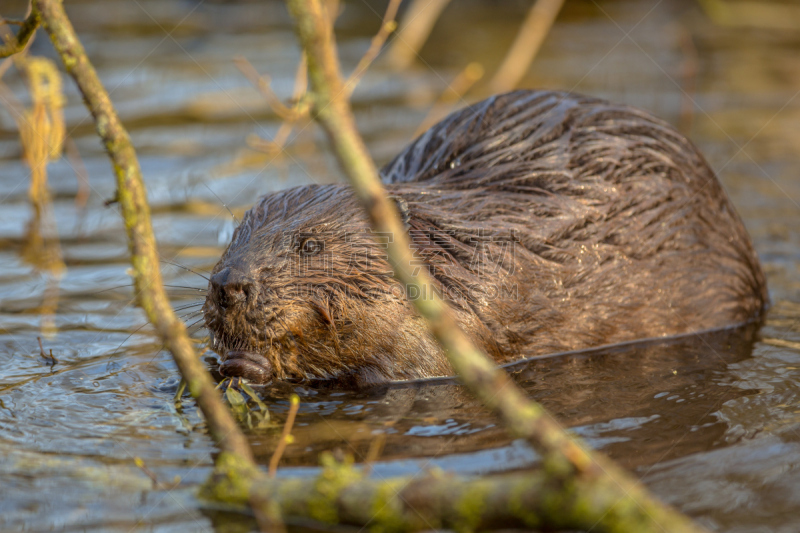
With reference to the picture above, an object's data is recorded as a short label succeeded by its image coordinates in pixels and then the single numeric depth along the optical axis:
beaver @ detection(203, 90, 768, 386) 7.23
